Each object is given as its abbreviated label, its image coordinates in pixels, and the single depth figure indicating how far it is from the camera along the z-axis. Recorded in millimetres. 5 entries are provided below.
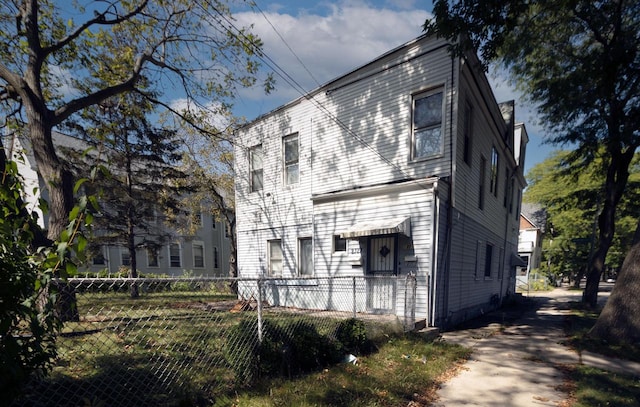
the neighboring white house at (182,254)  17991
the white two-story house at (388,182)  7203
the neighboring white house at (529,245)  29859
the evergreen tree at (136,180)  12891
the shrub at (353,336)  5027
